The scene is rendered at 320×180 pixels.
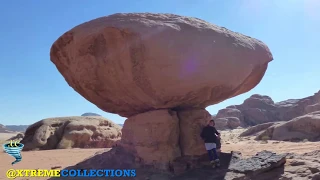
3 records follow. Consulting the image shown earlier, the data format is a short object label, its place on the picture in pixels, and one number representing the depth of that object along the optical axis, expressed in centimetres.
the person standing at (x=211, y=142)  596
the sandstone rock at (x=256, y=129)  1995
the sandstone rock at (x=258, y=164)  521
